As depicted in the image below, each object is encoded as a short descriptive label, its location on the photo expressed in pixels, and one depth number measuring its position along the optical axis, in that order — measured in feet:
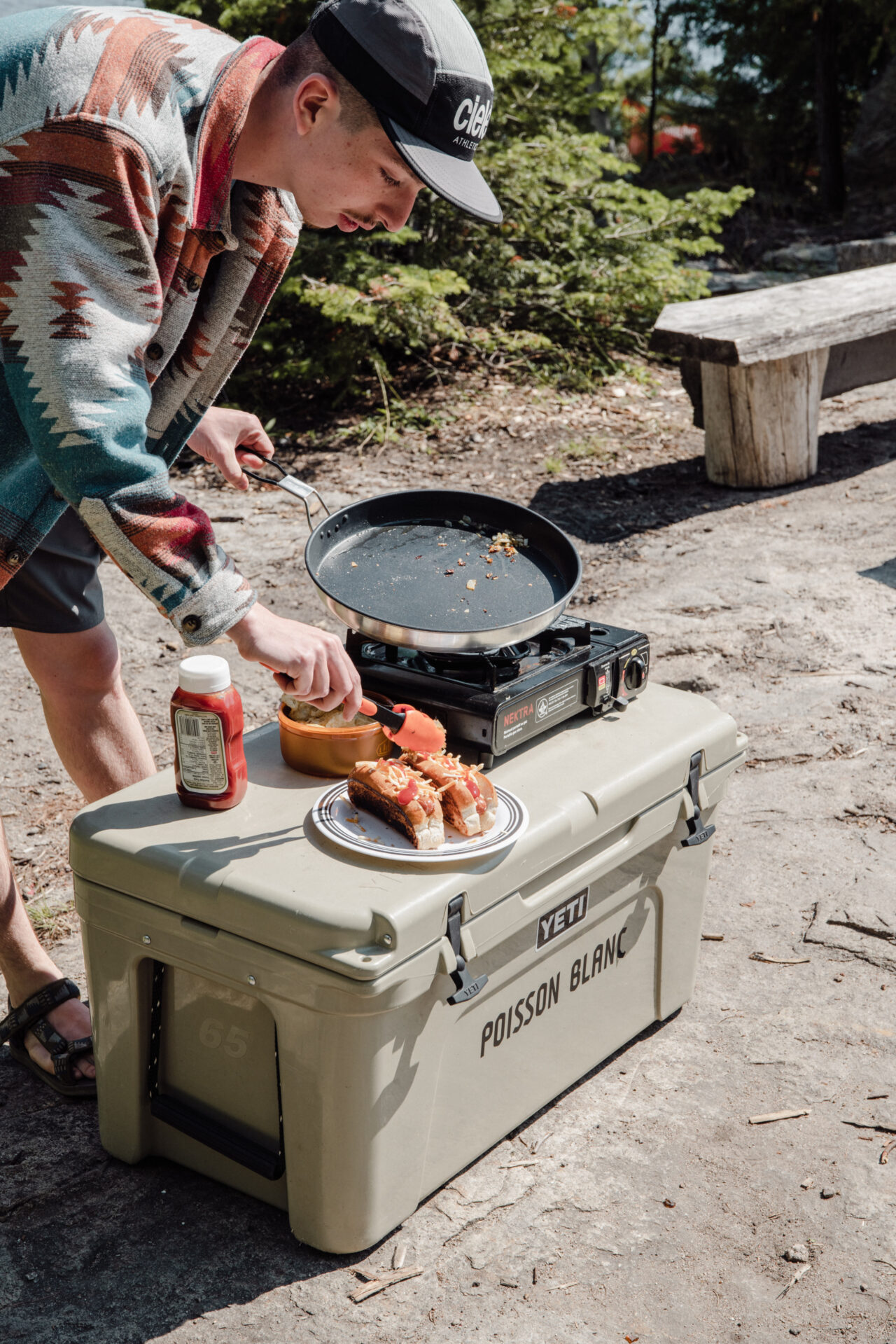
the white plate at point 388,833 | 5.53
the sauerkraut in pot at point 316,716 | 6.32
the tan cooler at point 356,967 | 5.31
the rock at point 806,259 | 30.19
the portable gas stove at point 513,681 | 6.35
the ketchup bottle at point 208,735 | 5.74
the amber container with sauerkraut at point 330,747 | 6.26
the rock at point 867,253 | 27.30
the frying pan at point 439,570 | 6.20
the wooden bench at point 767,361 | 16.75
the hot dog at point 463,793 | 5.72
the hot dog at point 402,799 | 5.58
